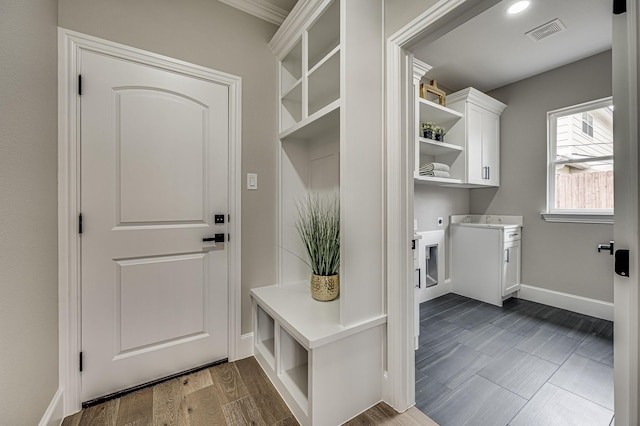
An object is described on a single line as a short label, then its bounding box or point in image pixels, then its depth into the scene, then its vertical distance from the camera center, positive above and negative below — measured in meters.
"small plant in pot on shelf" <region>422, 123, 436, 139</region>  2.71 +0.85
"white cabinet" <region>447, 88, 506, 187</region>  2.94 +0.93
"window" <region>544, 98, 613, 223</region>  2.69 +0.53
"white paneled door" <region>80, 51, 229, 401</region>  1.45 -0.05
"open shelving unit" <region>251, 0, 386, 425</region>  1.30 -0.24
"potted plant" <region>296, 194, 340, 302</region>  1.70 -0.29
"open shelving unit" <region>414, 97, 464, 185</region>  2.61 +0.71
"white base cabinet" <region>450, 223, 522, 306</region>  2.92 -0.58
